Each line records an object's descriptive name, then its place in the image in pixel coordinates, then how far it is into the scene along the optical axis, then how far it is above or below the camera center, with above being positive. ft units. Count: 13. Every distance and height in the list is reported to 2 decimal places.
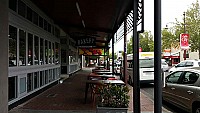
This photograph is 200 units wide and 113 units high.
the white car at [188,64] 42.98 -1.92
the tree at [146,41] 134.51 +14.30
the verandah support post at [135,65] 11.67 -0.62
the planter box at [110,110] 9.82 -3.39
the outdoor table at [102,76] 22.13 -2.85
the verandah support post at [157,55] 7.59 +0.11
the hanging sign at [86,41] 36.15 +3.83
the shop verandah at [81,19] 12.11 +6.77
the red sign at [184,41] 51.28 +5.44
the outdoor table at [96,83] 16.30 -2.76
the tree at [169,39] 82.91 +9.99
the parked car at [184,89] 13.94 -3.26
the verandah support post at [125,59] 28.04 -0.35
